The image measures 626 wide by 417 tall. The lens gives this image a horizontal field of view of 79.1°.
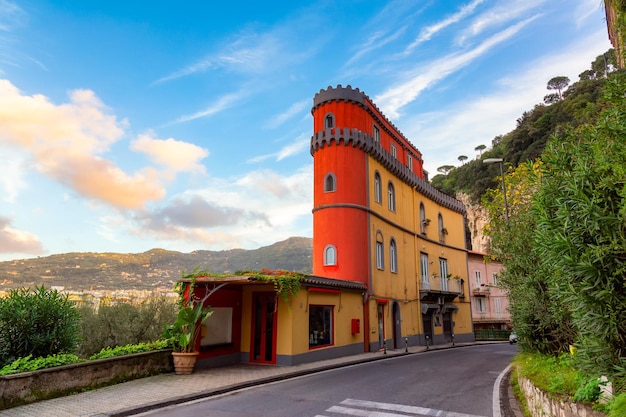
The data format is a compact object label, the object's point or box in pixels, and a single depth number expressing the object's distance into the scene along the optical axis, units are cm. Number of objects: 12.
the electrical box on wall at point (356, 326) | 1903
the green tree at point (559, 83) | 7744
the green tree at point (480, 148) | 8681
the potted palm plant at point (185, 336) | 1208
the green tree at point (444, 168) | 9538
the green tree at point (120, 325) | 1698
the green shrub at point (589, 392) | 464
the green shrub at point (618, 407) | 370
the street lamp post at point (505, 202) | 1447
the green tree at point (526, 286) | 966
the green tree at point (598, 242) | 425
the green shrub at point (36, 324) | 991
